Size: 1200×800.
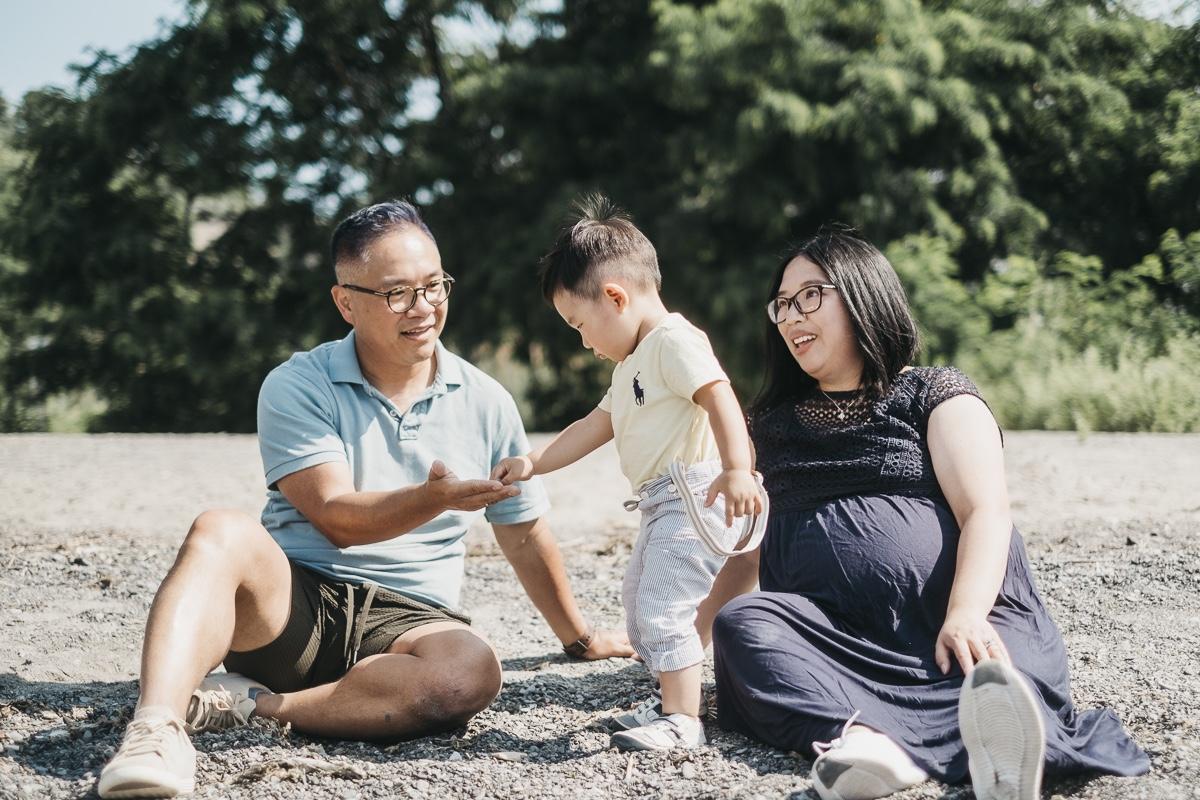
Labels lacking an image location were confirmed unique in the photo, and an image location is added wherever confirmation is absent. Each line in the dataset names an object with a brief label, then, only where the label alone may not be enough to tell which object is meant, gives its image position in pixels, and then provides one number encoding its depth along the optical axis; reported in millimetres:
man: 2725
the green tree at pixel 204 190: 14617
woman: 2559
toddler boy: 2807
